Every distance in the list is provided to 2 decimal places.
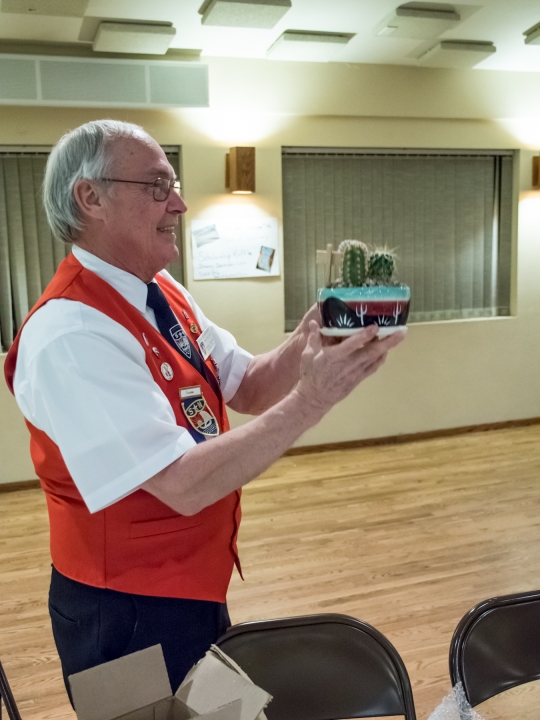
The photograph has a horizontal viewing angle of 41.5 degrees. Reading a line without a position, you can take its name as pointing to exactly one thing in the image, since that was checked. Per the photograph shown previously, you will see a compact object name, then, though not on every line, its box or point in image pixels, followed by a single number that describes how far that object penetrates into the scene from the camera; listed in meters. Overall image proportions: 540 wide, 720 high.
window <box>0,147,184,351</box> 4.43
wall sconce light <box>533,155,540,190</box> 5.47
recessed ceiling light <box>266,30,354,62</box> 4.23
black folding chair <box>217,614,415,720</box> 1.16
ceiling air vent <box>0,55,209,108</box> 4.14
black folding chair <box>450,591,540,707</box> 1.21
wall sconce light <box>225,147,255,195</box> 4.68
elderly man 1.07
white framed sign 4.77
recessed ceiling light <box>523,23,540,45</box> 4.33
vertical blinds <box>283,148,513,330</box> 5.11
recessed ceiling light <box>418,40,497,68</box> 4.55
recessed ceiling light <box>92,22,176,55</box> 3.88
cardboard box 0.78
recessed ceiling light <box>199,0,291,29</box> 3.59
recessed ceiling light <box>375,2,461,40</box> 3.90
